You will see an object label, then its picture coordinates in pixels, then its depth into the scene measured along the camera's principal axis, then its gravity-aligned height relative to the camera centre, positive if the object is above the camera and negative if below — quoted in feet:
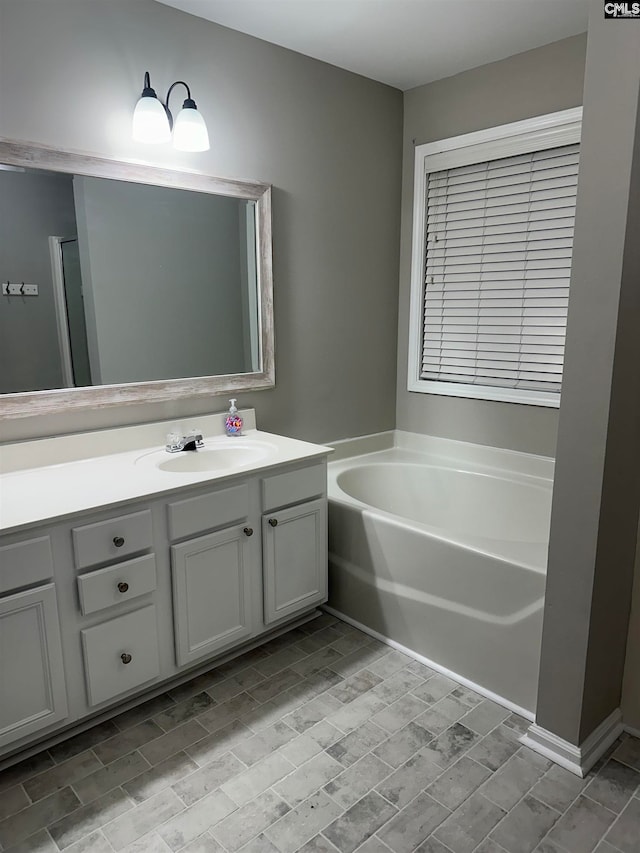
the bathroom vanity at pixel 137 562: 5.44 -2.54
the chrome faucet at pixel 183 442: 7.63 -1.61
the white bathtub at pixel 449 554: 6.58 -3.06
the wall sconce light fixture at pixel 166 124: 6.93 +2.19
